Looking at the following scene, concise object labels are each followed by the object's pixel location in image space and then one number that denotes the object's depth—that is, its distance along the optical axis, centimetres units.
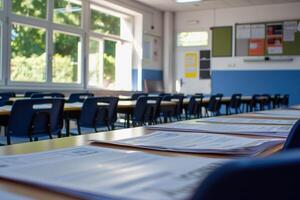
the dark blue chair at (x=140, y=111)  447
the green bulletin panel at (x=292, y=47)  1029
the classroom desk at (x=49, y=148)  56
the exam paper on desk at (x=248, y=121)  170
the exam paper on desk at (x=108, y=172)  54
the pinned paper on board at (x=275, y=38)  1047
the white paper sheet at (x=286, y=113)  212
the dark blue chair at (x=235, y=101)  768
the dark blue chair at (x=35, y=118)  292
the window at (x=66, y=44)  717
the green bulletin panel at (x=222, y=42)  1104
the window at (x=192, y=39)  1153
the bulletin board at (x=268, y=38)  1034
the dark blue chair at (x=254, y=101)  820
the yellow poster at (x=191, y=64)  1167
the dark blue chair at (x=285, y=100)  941
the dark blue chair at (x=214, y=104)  689
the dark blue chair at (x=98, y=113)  374
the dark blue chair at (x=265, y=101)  852
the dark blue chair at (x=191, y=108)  608
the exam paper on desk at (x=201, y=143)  93
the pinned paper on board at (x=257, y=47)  1069
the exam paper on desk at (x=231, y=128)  131
